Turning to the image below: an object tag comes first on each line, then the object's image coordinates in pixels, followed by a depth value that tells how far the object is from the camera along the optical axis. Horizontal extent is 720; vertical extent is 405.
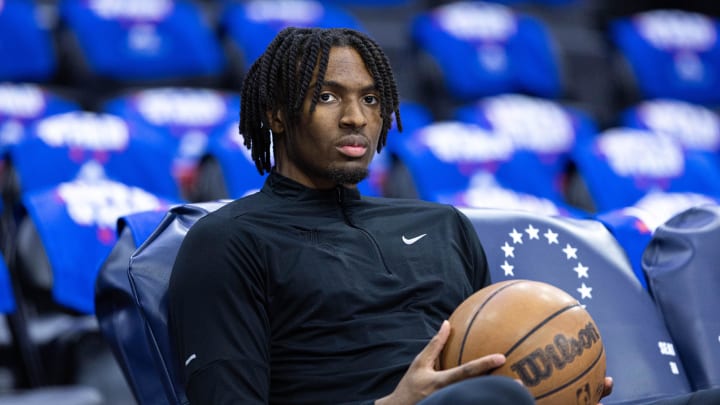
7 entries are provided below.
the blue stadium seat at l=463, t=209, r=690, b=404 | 4.54
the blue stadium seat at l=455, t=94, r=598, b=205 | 8.88
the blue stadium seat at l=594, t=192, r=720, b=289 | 5.21
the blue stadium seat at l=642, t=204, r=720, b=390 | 4.70
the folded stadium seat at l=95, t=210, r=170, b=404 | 4.22
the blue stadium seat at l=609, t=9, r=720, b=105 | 10.42
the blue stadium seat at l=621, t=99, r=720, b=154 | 9.48
